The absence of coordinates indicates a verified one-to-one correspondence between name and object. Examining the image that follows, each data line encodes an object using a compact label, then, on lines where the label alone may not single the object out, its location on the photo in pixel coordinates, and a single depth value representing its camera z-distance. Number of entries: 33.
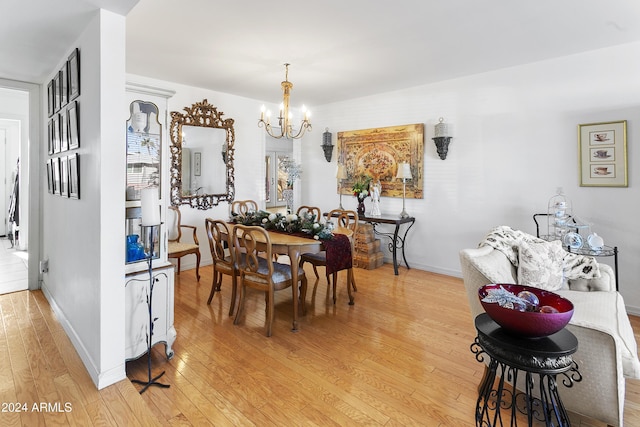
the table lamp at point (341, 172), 5.43
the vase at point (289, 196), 6.48
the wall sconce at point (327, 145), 5.77
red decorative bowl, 1.34
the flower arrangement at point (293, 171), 6.27
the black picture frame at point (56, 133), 2.86
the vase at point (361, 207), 5.10
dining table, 2.88
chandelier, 3.72
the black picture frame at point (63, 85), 2.57
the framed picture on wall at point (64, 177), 2.58
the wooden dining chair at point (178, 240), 4.10
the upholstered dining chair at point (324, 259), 3.54
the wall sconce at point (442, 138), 4.46
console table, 4.66
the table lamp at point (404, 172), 4.71
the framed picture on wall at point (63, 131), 2.60
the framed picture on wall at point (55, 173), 2.87
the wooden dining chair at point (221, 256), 3.11
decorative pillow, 2.46
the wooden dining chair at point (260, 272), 2.80
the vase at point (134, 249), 2.30
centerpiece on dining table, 3.20
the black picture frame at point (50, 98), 3.05
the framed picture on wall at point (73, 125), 2.33
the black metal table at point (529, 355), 1.33
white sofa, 1.63
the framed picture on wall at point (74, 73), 2.29
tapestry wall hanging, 4.86
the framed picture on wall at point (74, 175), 2.33
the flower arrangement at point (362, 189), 5.01
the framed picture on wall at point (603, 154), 3.32
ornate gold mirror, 4.67
